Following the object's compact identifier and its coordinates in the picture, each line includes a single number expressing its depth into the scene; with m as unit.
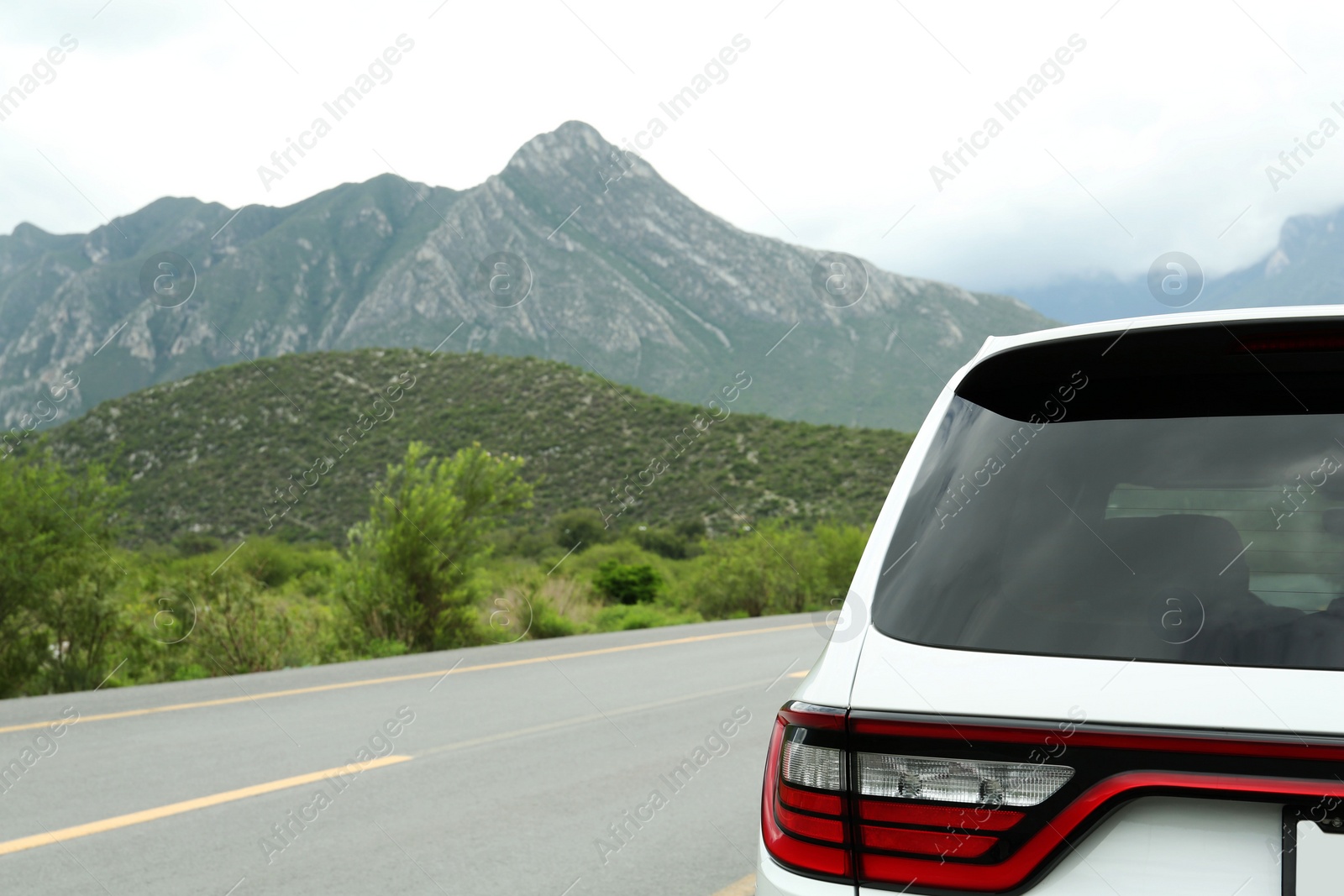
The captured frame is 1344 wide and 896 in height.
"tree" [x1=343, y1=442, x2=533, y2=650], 13.58
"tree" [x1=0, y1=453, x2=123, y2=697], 9.84
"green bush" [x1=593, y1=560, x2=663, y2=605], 25.22
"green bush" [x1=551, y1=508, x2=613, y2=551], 40.62
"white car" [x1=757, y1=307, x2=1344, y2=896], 1.42
